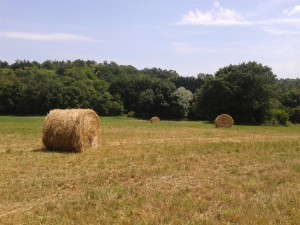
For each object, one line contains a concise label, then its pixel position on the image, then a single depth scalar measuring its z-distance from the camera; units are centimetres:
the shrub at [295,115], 7338
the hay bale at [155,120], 4696
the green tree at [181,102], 7825
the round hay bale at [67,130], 1474
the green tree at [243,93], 5734
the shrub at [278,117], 5897
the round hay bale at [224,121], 3462
